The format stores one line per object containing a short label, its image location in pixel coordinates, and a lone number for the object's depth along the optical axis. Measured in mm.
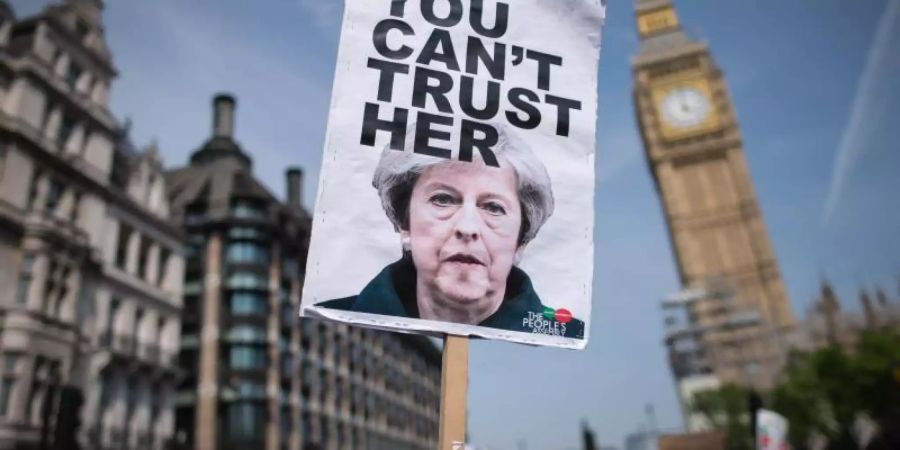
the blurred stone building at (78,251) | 22203
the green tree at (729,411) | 40406
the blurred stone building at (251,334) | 37156
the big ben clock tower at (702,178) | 73312
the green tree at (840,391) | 28500
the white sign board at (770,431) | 10602
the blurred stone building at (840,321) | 47494
